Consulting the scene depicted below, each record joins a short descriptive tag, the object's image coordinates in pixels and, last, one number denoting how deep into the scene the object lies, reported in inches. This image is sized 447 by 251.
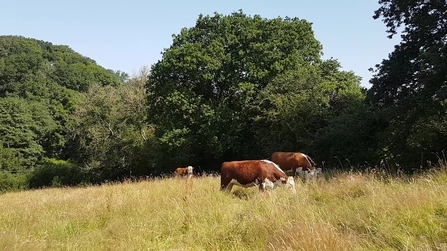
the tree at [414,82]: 420.2
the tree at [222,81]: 911.7
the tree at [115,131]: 1148.5
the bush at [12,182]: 1198.9
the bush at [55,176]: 1226.6
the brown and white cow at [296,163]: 474.9
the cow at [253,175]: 353.4
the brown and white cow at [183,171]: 709.9
